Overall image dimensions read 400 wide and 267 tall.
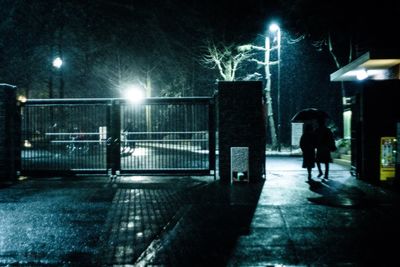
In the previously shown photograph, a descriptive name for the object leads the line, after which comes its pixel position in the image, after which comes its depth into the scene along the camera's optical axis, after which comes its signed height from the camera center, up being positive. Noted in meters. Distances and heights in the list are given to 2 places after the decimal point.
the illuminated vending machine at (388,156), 11.88 -0.66
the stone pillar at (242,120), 12.16 +0.44
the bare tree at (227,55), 30.08 +6.00
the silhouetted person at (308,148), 12.88 -0.44
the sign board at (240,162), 11.87 -0.81
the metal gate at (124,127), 13.11 +0.27
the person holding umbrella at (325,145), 12.79 -0.35
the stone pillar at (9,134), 12.82 +0.06
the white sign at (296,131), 22.58 +0.15
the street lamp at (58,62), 24.41 +4.44
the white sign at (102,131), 14.27 +0.15
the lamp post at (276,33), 24.45 +6.47
